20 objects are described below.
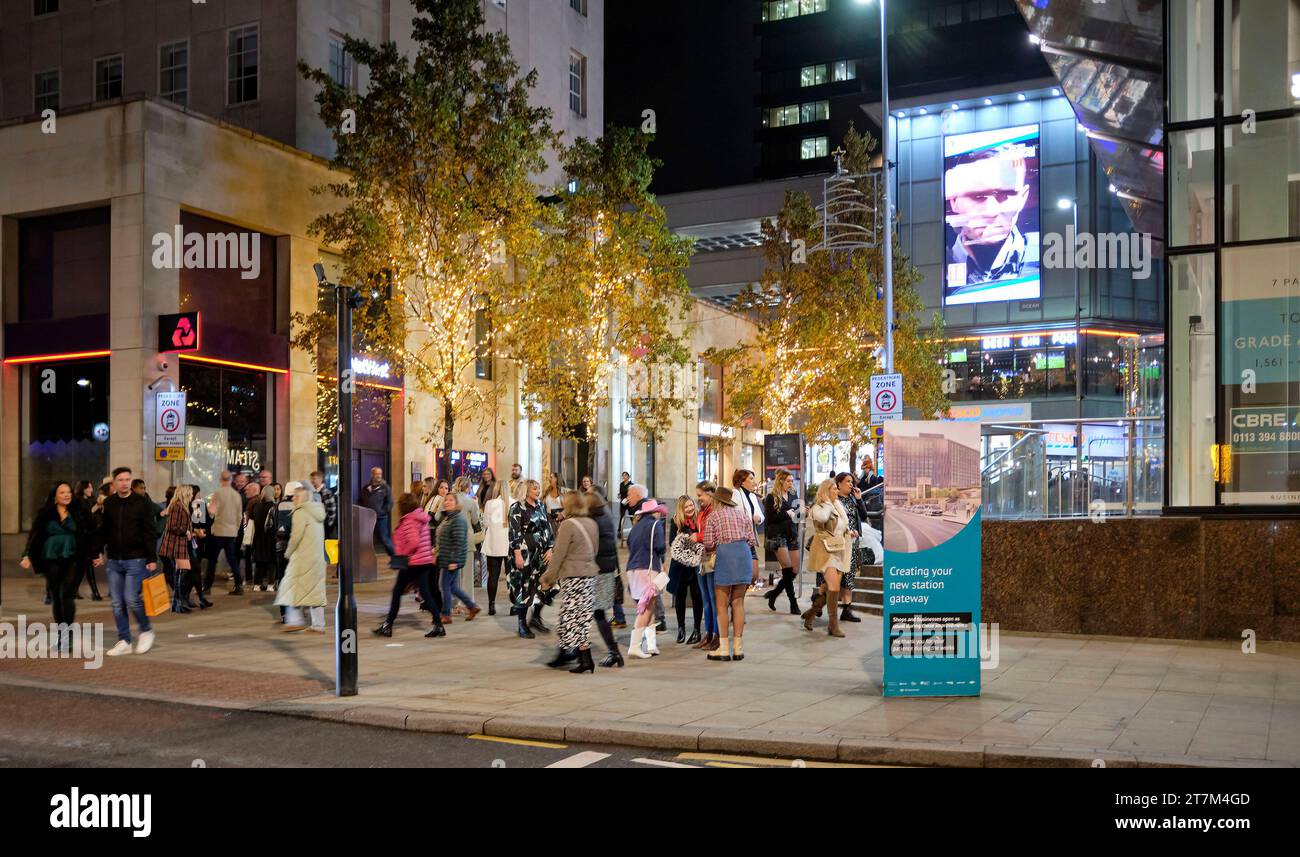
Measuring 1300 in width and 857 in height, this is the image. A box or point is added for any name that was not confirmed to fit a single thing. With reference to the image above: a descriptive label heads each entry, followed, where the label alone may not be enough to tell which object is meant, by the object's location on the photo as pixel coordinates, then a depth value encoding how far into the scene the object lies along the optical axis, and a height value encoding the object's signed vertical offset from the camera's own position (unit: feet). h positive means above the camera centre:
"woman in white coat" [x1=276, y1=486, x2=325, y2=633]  49.08 -4.83
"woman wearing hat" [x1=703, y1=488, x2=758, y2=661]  41.37 -4.03
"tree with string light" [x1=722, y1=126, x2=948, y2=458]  118.11 +11.16
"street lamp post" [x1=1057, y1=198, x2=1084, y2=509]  170.12 +12.04
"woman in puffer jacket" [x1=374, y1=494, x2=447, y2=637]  48.39 -4.56
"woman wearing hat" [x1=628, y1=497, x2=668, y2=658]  42.87 -4.47
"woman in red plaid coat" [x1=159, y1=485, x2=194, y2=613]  55.67 -3.98
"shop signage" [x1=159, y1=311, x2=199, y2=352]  73.05 +7.04
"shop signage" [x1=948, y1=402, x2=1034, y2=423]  188.65 +4.67
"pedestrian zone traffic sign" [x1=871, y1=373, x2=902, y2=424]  72.43 +3.04
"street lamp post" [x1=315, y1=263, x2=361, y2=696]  34.17 -3.14
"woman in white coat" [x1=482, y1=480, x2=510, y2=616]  55.06 -4.19
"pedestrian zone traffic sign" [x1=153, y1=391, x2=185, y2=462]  64.18 +0.67
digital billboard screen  186.80 +36.53
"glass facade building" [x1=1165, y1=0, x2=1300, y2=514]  46.01 +7.20
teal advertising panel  33.65 -3.45
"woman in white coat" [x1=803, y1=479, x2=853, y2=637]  47.73 -4.07
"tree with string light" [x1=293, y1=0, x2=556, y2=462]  74.18 +16.70
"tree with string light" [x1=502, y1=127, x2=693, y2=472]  91.15 +12.76
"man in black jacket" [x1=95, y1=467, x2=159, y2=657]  41.98 -3.61
